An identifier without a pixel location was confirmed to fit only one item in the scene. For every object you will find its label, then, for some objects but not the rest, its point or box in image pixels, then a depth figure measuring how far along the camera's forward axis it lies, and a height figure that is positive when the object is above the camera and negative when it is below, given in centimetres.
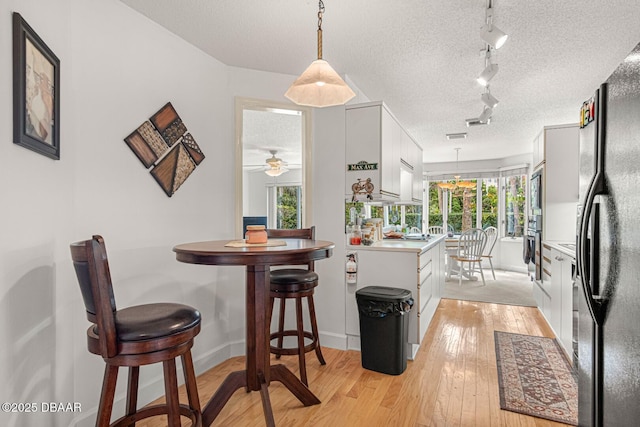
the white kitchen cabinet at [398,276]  279 -52
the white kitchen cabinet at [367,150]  297 +54
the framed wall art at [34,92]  126 +48
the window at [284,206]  909 +18
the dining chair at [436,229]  767 -35
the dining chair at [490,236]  711 -47
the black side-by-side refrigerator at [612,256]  98 -13
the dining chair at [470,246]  578 -55
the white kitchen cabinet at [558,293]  271 -70
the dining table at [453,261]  586 -86
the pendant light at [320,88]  176 +68
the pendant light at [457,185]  722 +60
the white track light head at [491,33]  197 +103
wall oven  387 -22
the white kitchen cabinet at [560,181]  359 +34
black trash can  253 -85
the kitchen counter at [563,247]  260 -28
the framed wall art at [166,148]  219 +43
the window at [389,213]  313 +1
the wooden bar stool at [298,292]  236 -53
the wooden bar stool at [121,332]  126 -45
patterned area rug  207 -115
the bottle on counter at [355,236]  305 -20
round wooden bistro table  171 -64
